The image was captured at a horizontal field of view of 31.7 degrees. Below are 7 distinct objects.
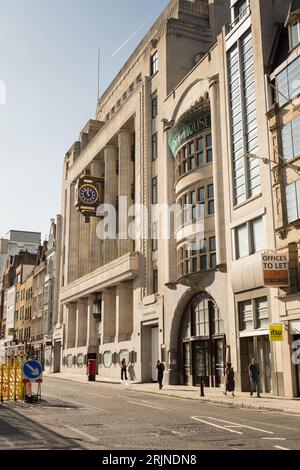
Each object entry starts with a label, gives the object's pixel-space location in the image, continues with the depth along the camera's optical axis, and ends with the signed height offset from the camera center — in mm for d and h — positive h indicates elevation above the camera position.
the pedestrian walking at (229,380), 26148 -1414
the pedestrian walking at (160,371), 33125 -1216
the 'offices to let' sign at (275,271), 25109 +3713
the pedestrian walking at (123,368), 44656 -1288
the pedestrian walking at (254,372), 25797 -1029
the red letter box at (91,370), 43762 -1405
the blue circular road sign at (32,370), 21953 -676
